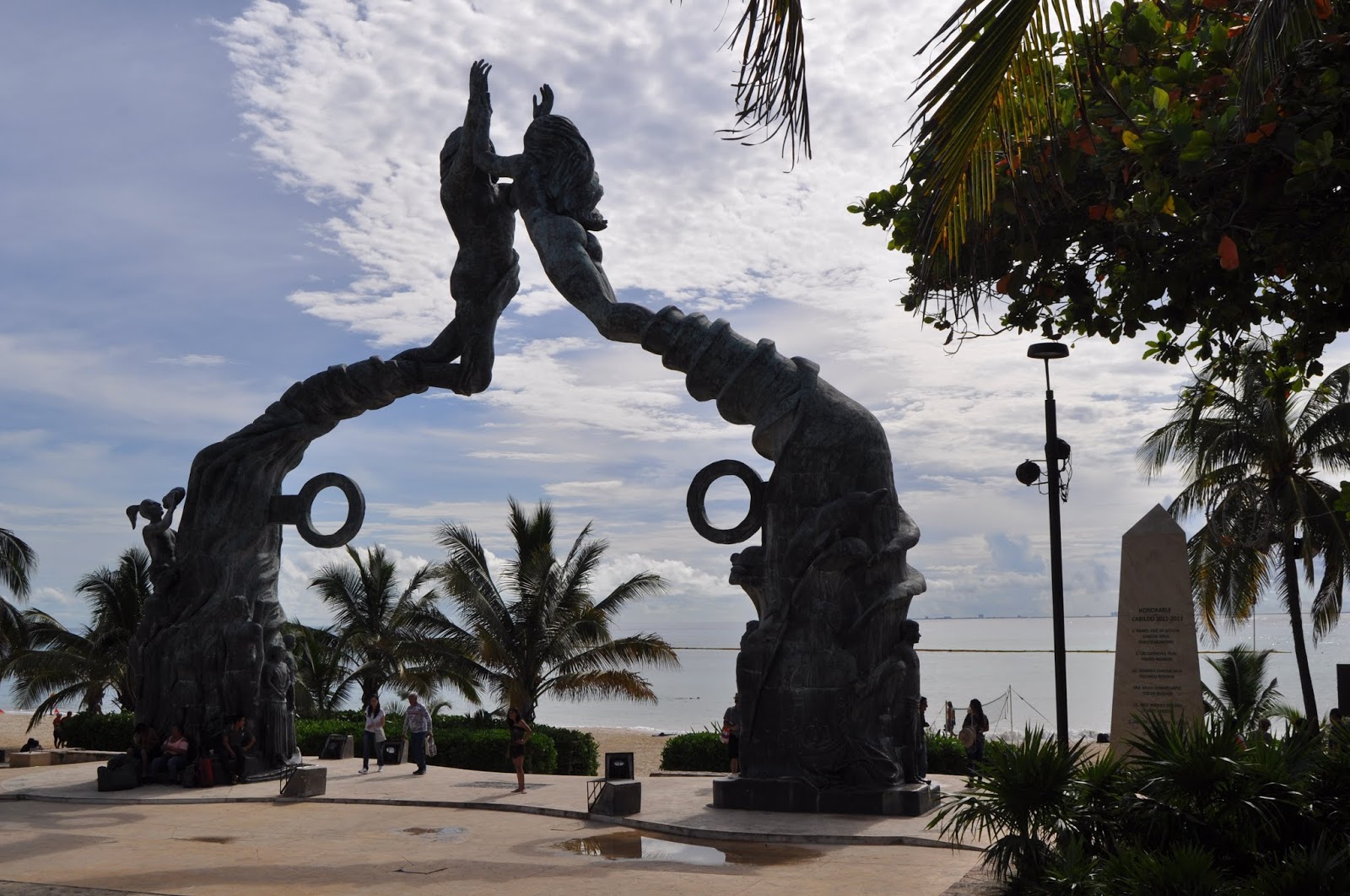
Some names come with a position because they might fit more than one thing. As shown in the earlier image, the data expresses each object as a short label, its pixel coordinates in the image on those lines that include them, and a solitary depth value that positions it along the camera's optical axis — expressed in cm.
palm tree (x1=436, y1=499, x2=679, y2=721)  2183
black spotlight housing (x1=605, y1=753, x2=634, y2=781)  1311
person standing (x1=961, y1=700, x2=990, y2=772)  1630
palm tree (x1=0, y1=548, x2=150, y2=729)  2575
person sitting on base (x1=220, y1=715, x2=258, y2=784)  1552
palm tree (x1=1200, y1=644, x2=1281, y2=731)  2112
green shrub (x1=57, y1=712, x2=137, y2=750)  2209
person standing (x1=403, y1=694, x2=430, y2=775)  1684
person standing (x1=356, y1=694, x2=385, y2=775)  1719
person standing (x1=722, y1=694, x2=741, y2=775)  1620
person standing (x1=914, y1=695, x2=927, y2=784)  1277
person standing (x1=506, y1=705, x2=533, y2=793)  1480
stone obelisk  1093
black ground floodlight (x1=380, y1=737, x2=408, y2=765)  1822
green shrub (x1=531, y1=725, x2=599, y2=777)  2192
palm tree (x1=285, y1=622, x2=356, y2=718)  2644
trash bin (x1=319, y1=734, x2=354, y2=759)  1903
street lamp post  1327
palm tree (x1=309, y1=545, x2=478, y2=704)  2241
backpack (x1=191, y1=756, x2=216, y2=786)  1526
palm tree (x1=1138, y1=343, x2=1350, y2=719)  2075
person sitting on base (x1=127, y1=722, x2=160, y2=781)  1559
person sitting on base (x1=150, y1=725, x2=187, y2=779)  1552
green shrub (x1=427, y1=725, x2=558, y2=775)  2038
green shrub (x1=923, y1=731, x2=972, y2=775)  1742
